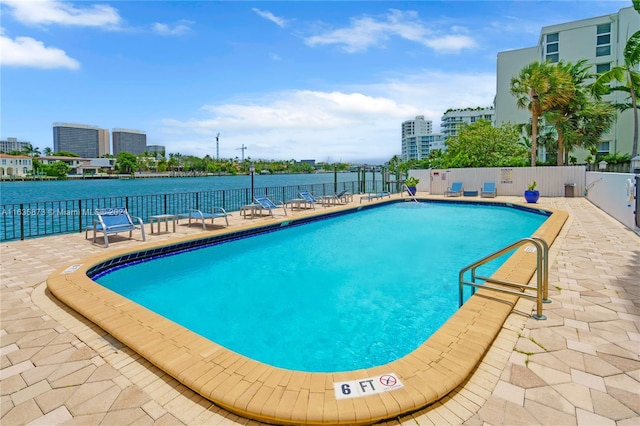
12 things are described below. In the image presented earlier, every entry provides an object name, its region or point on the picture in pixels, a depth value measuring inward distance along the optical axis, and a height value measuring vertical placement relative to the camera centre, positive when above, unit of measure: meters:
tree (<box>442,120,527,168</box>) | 26.16 +3.10
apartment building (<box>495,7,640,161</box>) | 30.45 +13.91
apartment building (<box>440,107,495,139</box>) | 81.81 +17.46
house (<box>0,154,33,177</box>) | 86.00 +6.45
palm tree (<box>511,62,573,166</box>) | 18.92 +5.55
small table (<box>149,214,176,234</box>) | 8.62 -0.71
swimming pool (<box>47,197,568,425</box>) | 2.13 -1.33
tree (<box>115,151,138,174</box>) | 104.06 +7.96
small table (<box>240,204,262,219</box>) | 11.50 -0.63
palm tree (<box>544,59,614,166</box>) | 20.61 +4.27
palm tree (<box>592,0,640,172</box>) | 8.73 +3.97
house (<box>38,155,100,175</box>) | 105.28 +7.38
